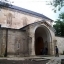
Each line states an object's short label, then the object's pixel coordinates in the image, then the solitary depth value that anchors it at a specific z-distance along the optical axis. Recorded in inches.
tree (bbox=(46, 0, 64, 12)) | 224.1
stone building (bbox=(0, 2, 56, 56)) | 422.9
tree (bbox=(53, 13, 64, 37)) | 800.7
